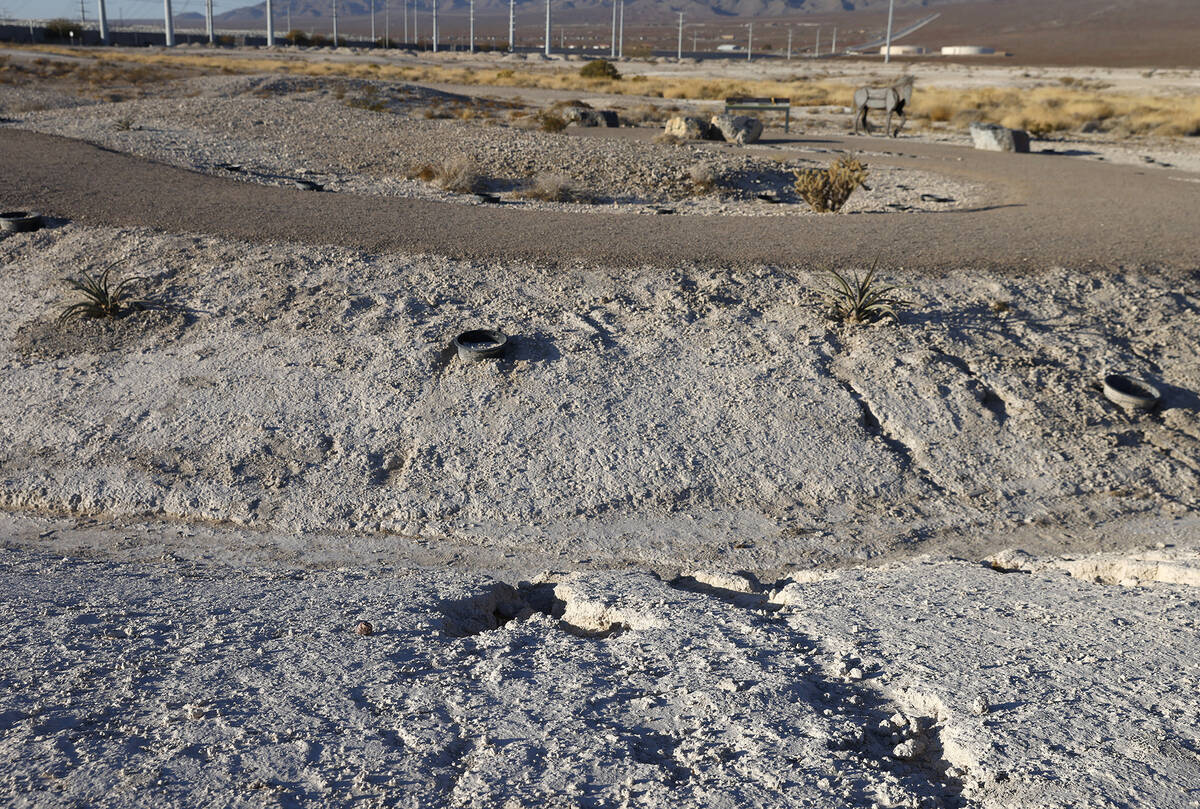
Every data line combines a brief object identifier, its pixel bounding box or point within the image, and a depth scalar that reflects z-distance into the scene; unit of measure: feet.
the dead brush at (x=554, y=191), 52.34
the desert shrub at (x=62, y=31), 279.90
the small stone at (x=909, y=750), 12.92
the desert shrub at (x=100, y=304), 32.24
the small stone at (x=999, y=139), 76.89
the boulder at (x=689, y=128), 79.30
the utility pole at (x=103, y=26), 282.42
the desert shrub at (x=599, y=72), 198.70
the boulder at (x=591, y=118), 89.45
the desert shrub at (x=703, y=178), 56.70
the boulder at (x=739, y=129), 79.51
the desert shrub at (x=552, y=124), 84.74
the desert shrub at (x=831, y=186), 46.37
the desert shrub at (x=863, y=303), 32.01
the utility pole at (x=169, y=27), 294.39
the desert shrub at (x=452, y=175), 53.52
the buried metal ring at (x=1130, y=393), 28.94
